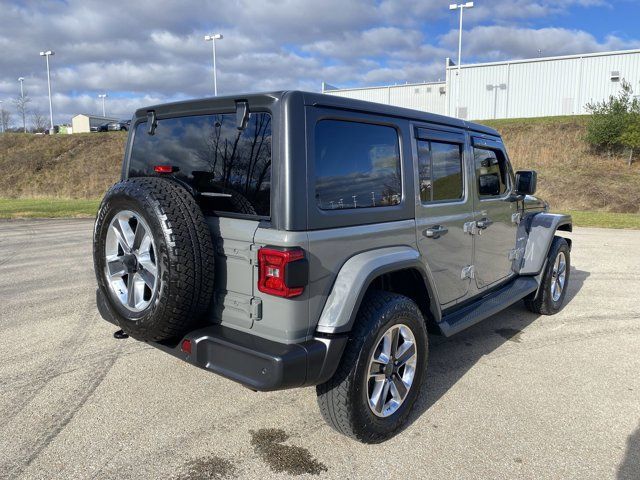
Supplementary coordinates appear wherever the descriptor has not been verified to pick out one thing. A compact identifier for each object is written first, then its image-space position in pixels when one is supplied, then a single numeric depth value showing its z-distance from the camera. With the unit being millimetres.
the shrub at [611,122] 24172
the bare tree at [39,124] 65200
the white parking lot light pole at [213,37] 34156
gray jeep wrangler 2541
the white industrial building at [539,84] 36312
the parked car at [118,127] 43188
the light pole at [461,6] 27273
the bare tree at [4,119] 66319
